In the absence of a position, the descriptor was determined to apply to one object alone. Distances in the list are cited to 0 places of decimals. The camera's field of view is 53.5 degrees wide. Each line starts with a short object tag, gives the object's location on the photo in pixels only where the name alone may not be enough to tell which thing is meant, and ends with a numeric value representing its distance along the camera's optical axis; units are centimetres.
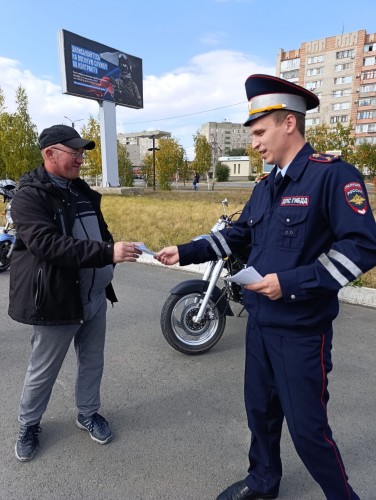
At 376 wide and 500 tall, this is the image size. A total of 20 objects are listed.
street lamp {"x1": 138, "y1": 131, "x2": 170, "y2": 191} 4107
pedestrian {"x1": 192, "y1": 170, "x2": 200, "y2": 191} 3459
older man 194
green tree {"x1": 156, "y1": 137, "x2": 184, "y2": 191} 3131
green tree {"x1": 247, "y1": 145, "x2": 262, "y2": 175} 3642
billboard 2197
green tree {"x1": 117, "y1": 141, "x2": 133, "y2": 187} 3112
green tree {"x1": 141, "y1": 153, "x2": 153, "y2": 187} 3762
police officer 139
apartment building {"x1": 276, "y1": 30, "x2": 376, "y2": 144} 6525
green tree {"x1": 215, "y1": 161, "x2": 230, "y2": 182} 5756
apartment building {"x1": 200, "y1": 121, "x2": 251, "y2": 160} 12638
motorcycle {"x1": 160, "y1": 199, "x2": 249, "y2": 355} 346
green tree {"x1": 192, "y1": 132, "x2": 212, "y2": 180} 3666
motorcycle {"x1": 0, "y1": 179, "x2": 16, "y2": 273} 595
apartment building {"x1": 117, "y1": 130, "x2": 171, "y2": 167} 9380
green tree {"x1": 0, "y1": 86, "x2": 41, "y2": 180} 2177
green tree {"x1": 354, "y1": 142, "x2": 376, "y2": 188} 3379
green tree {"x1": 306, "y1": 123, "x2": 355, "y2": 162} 2275
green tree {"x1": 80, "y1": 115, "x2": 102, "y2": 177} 3090
